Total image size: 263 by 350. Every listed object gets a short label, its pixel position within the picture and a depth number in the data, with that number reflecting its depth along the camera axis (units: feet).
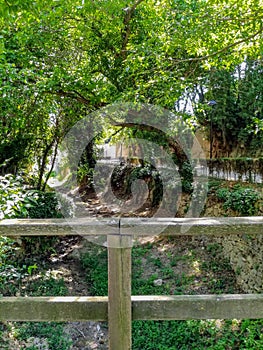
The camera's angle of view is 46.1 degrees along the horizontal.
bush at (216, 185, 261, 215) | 14.20
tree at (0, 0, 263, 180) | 12.92
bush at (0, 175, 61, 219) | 5.47
